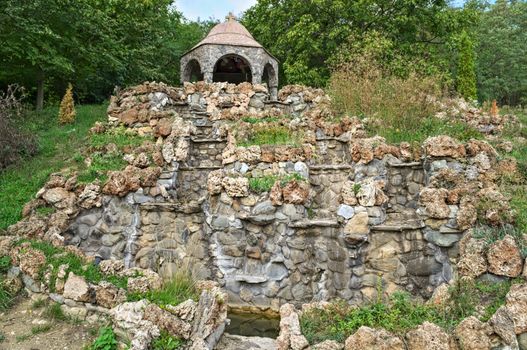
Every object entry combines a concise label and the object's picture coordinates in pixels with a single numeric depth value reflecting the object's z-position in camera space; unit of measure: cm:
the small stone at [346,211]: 635
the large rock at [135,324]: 396
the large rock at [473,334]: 351
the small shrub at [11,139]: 806
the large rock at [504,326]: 354
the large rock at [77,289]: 473
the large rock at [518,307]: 361
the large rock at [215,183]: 703
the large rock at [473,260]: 462
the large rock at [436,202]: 590
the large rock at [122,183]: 711
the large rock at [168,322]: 425
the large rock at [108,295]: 469
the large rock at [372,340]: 357
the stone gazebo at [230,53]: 1423
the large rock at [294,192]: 672
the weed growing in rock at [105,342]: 415
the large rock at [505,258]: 441
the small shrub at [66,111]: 1150
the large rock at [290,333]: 387
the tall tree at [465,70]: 1634
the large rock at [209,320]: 425
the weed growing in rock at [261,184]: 692
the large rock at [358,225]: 622
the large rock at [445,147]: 675
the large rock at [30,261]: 505
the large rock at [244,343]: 450
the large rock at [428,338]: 350
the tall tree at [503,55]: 2334
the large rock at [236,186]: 688
